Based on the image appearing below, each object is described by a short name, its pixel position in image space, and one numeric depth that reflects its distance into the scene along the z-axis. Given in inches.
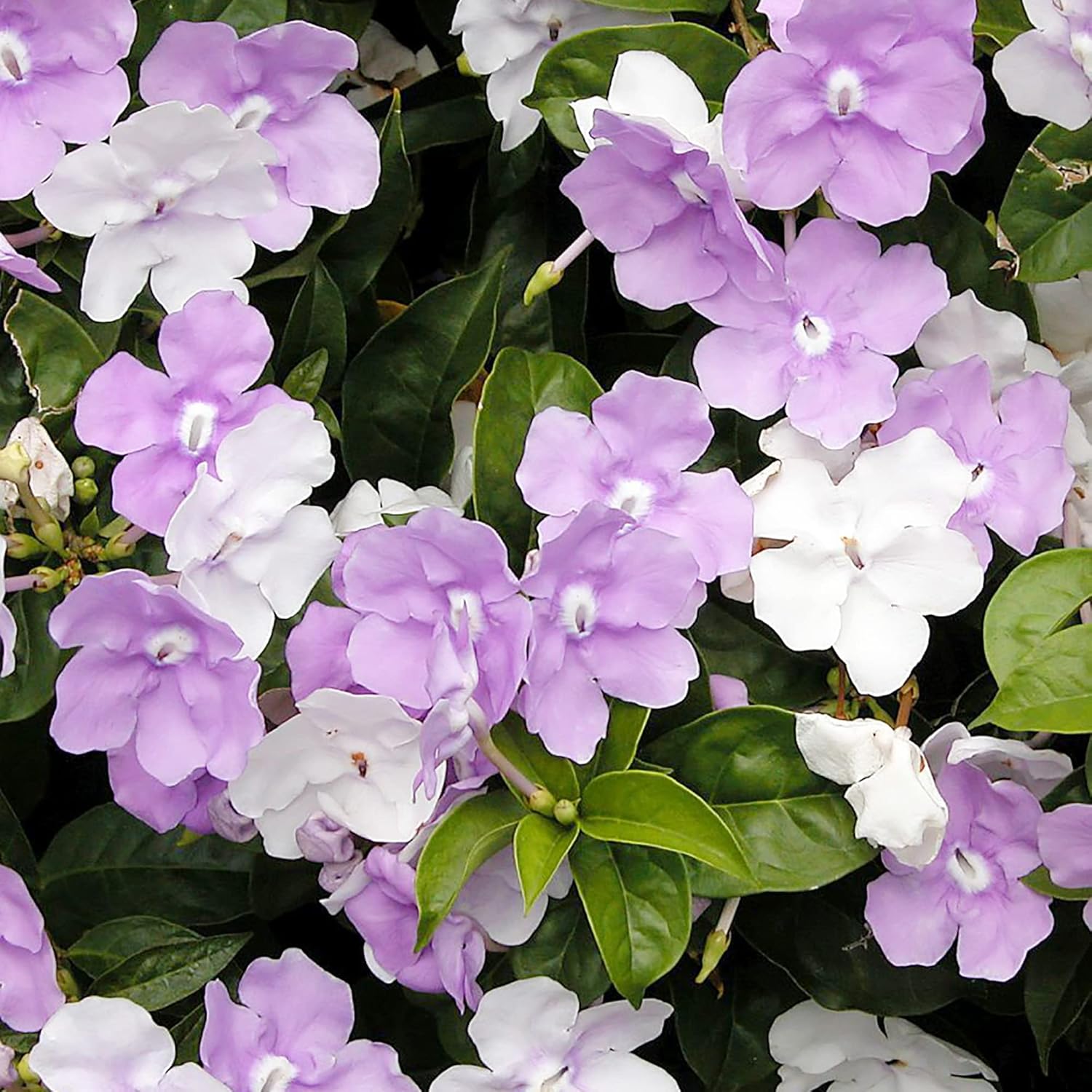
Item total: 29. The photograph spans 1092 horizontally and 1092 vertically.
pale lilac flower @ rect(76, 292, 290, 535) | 26.1
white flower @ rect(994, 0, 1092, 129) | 26.5
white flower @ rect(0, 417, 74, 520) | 26.2
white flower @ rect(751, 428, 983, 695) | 26.0
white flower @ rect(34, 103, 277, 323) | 26.4
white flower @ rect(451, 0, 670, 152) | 27.9
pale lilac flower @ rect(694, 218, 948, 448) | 26.6
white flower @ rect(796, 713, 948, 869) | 25.6
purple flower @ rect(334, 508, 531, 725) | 25.3
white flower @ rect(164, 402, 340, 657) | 25.7
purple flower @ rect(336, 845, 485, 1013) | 26.2
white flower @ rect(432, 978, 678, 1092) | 26.4
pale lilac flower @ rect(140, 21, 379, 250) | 27.0
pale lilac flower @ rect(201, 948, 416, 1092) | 26.4
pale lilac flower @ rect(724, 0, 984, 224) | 26.1
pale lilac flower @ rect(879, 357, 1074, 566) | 26.6
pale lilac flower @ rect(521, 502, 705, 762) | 25.5
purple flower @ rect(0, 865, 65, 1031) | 26.8
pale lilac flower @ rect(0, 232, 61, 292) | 26.0
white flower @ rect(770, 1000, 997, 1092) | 28.1
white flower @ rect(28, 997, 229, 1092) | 26.1
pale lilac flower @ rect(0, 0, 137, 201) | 26.8
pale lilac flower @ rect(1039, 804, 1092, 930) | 26.0
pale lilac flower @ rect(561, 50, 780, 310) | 26.2
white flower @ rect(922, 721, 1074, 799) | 26.1
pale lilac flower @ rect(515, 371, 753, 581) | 26.0
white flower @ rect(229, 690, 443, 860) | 25.9
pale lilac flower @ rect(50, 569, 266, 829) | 25.5
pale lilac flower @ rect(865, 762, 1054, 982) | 26.6
